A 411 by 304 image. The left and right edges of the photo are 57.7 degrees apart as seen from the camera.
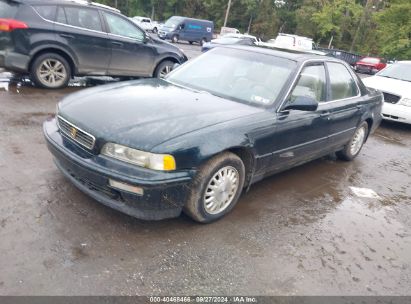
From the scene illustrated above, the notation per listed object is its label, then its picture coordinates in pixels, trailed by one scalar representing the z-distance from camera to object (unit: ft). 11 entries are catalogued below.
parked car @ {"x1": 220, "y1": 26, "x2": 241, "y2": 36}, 127.42
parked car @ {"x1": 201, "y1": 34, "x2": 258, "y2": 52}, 67.44
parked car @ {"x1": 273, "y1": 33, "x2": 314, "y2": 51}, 85.44
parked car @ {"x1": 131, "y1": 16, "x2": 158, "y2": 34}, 133.57
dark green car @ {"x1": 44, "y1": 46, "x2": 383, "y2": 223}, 9.98
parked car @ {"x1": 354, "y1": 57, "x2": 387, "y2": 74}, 97.71
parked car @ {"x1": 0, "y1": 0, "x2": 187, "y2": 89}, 22.16
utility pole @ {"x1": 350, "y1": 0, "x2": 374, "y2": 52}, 152.92
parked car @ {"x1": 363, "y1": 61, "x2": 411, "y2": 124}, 28.17
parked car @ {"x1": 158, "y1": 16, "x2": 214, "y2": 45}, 103.30
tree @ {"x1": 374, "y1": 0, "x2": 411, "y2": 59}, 86.84
